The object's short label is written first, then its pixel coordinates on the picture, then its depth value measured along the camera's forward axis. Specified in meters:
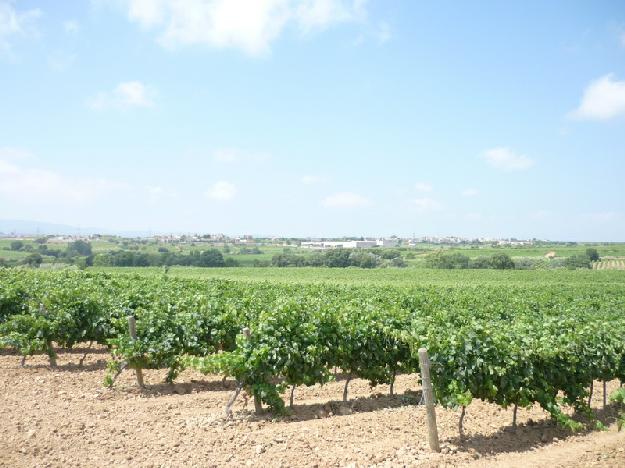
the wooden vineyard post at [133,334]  9.68
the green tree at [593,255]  98.54
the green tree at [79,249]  119.66
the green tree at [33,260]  77.89
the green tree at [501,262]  79.75
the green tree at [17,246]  127.50
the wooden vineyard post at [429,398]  6.26
